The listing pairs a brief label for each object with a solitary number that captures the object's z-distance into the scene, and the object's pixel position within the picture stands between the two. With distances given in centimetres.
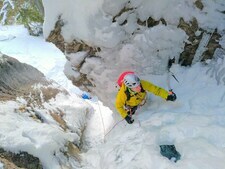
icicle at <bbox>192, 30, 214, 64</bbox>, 411
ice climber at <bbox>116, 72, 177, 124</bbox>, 391
